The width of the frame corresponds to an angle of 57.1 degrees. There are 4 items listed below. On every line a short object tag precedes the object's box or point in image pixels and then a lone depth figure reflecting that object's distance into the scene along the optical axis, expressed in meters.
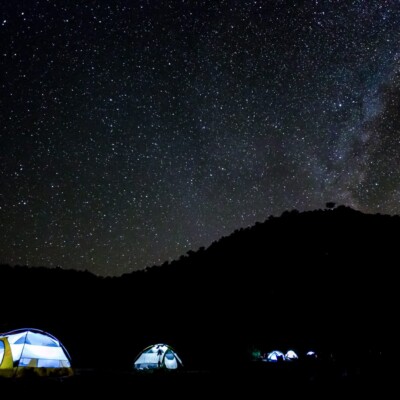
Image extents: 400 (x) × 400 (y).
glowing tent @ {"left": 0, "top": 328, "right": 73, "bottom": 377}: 9.16
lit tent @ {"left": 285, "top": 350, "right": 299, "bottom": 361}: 28.55
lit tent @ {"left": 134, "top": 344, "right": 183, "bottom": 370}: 14.28
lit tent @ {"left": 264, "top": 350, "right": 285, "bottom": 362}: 25.48
